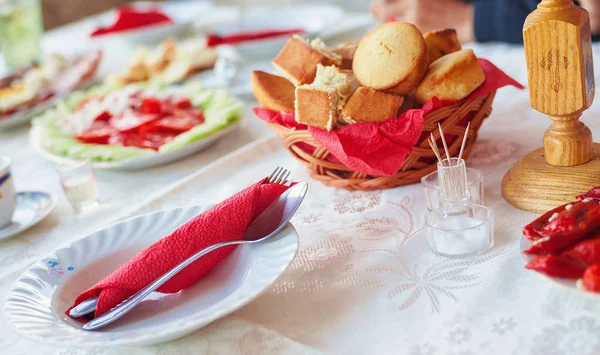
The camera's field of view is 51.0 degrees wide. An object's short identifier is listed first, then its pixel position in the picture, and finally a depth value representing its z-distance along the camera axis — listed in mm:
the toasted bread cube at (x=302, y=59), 949
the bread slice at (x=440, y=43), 957
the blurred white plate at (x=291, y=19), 1842
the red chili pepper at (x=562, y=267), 575
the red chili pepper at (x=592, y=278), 539
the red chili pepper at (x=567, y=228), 616
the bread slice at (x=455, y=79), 855
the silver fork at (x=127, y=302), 665
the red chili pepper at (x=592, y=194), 687
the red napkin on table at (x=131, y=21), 2156
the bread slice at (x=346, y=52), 1000
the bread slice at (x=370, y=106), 853
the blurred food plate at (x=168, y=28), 2115
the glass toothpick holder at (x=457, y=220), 725
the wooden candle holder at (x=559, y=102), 735
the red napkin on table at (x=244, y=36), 1750
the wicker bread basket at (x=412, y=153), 878
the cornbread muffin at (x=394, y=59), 861
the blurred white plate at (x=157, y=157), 1192
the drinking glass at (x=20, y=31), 1979
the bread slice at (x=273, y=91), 954
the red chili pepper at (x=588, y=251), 580
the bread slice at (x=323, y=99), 856
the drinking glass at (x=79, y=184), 1094
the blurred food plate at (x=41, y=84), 1644
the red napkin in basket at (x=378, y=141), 838
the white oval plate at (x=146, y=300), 632
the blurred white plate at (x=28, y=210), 1038
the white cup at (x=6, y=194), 1024
